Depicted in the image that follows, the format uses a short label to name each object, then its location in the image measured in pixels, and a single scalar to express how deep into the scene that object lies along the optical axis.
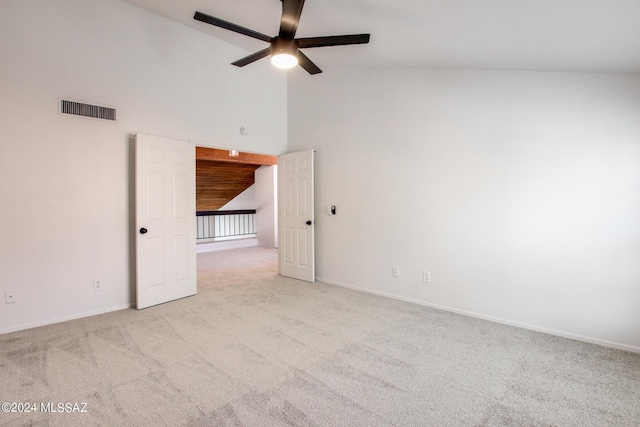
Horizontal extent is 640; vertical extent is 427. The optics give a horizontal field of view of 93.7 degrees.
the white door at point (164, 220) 3.57
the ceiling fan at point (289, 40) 2.25
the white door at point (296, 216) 4.73
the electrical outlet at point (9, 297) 2.88
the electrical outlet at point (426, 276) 3.68
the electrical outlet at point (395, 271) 3.94
